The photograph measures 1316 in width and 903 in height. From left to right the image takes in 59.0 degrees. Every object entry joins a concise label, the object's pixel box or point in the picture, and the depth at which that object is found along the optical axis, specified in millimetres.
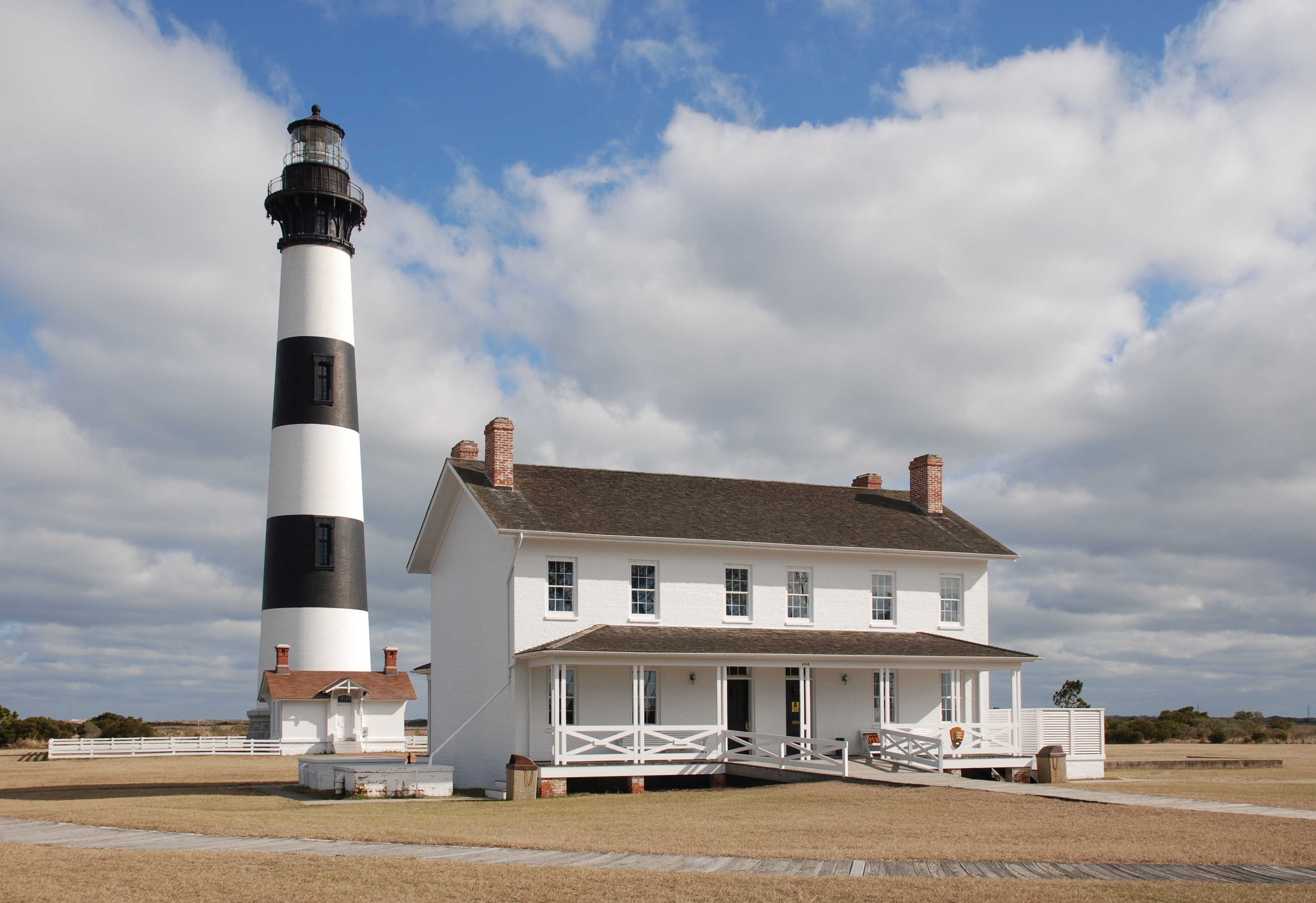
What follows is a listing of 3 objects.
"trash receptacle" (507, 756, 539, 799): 21359
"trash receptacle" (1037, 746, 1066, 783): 23547
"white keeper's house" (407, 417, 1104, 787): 23500
